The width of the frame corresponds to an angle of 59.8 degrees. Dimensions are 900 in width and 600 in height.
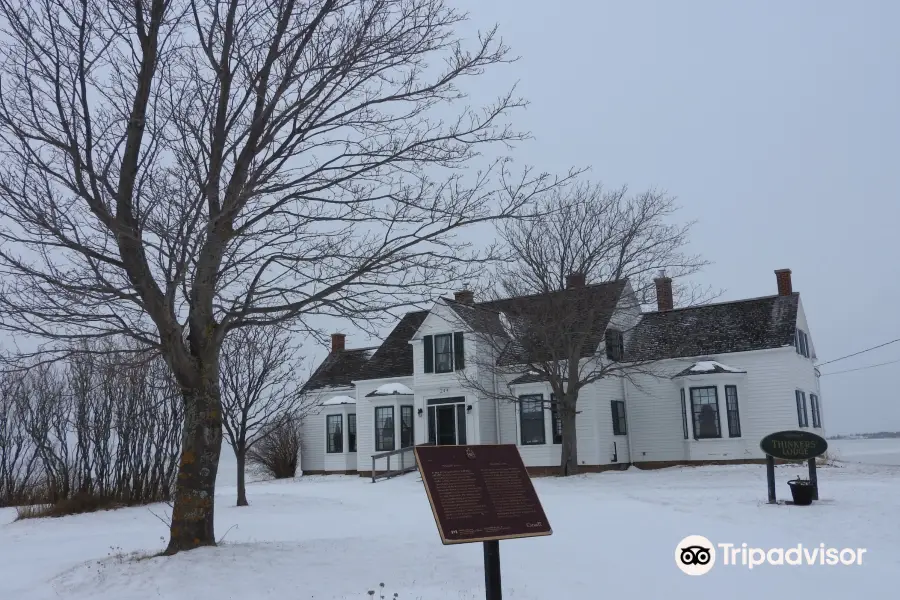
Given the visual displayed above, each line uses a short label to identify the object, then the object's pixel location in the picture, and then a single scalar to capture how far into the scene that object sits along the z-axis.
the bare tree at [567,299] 24.72
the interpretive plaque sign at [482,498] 6.86
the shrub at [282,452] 35.41
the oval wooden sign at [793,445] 15.58
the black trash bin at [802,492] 14.84
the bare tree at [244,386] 19.92
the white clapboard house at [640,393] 27.08
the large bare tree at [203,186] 10.00
